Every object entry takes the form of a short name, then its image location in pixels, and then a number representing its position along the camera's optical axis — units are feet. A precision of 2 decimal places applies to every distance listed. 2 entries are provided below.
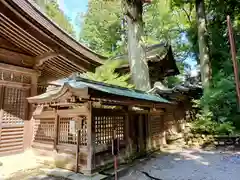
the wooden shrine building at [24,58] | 18.57
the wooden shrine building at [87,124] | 16.14
